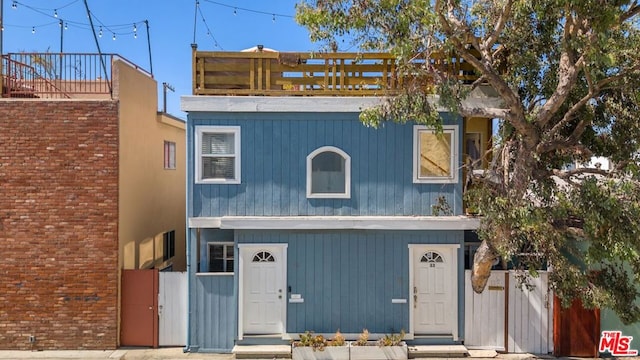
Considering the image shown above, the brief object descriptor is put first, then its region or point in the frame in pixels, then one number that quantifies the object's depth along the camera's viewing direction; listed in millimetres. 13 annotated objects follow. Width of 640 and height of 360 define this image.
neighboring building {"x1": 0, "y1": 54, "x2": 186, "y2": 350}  9148
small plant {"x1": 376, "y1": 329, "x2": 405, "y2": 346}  8859
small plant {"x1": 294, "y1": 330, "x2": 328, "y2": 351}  8742
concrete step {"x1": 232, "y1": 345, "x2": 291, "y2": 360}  8852
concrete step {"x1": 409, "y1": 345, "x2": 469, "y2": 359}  8945
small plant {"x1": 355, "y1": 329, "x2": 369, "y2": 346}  8859
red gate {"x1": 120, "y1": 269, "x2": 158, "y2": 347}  9352
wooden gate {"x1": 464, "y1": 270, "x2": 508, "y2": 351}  9250
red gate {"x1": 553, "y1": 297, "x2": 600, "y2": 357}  9156
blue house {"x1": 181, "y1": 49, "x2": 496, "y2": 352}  9180
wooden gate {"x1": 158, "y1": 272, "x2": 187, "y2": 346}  9391
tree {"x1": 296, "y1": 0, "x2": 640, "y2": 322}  6965
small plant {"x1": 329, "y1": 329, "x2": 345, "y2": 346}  8781
